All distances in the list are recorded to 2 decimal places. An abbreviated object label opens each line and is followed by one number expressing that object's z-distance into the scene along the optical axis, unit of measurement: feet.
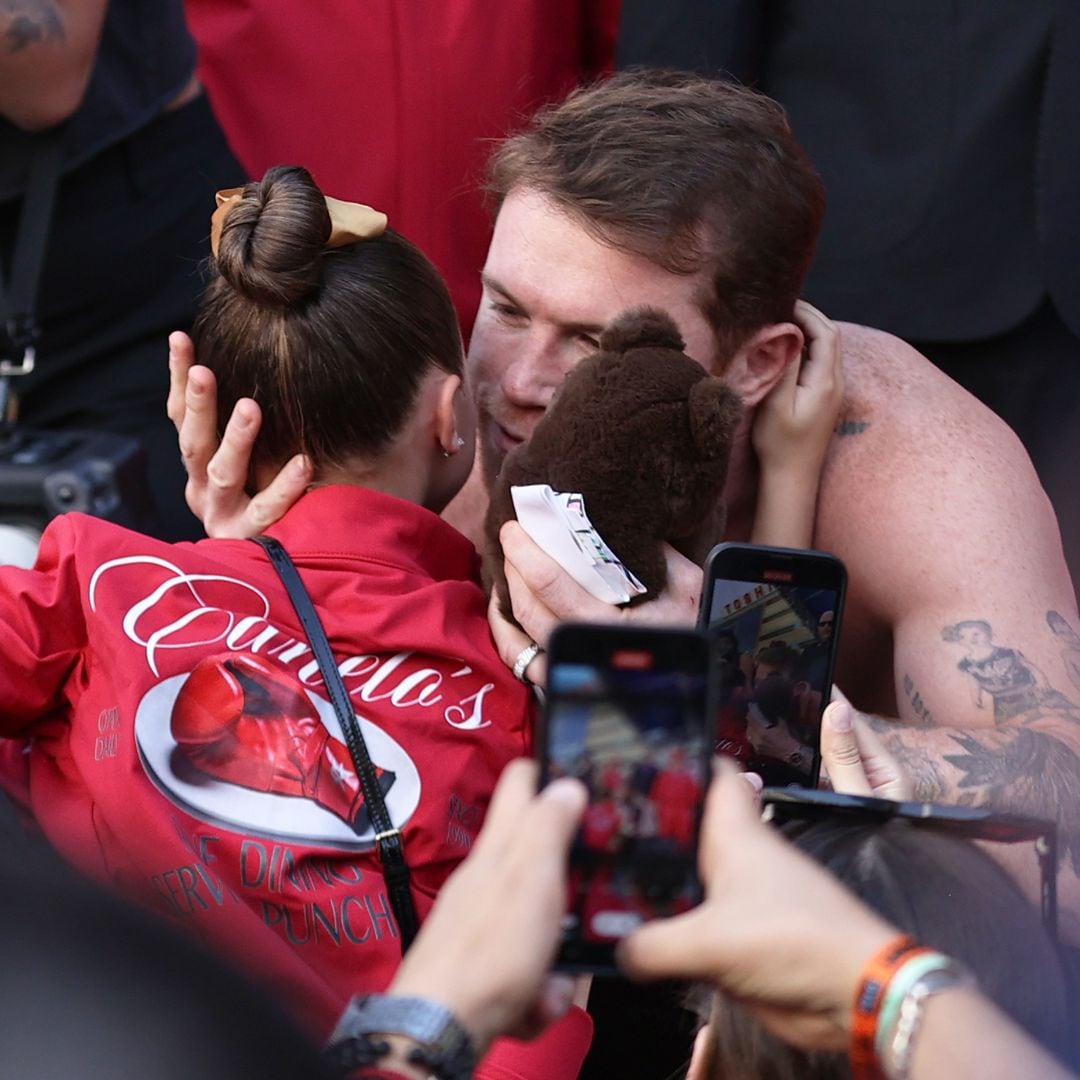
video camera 15.17
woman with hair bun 10.31
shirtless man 13.91
